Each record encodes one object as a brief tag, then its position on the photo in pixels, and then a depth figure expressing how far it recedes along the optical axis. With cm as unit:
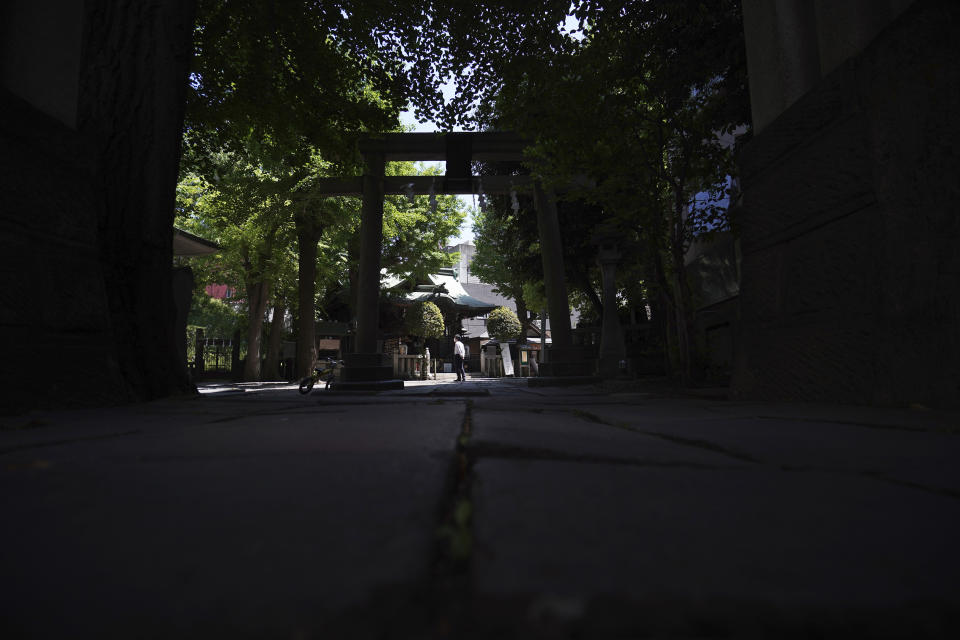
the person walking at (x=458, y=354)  1650
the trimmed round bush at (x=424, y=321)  2150
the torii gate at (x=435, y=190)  848
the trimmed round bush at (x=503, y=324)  2406
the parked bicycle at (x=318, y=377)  891
